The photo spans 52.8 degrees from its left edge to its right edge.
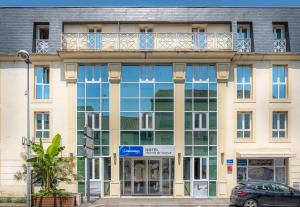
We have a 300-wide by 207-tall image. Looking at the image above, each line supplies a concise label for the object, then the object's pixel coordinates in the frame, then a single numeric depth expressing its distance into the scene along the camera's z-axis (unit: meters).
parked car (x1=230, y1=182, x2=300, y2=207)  14.48
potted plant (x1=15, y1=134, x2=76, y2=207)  15.06
